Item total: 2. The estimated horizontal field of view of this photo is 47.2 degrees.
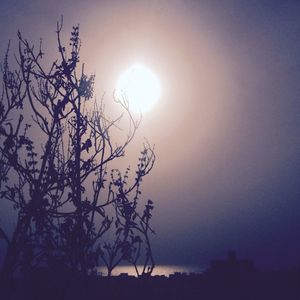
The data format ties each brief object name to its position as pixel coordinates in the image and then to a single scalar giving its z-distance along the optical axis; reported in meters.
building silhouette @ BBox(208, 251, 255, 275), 32.38
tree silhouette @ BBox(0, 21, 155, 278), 5.87
